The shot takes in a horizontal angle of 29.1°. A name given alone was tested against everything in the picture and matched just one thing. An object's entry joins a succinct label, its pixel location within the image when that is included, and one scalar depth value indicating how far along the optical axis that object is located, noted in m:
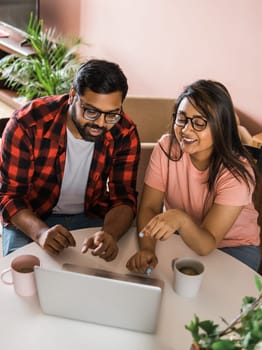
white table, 1.14
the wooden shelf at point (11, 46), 4.02
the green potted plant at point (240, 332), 0.78
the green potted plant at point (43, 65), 3.52
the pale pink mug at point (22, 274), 1.25
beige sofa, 2.46
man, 1.64
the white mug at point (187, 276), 1.28
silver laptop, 1.08
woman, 1.48
